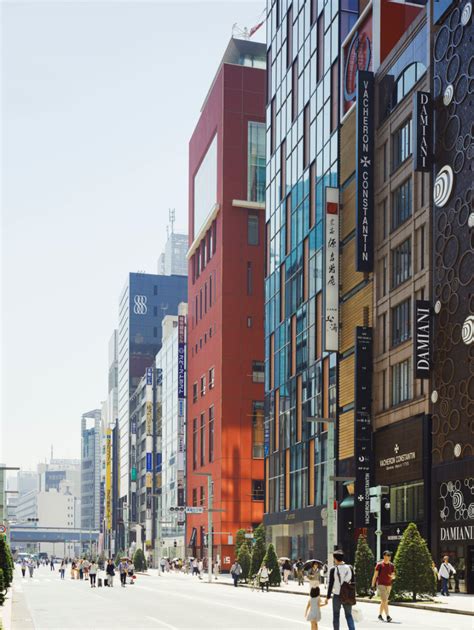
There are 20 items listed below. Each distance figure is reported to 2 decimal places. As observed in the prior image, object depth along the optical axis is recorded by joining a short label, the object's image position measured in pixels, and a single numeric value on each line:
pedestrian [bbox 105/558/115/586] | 63.37
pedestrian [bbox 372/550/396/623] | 30.85
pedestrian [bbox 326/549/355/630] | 22.11
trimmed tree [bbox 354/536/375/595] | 42.09
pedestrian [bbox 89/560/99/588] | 64.25
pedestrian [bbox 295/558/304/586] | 62.78
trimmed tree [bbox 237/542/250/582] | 67.69
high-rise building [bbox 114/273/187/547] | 187.50
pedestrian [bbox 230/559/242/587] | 64.69
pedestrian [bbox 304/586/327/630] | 21.77
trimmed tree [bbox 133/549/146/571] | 114.56
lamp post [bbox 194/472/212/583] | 76.81
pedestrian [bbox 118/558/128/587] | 64.38
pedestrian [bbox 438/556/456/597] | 44.41
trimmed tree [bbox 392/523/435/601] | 38.31
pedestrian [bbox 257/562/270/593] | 55.94
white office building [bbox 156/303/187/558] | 127.00
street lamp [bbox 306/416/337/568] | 46.12
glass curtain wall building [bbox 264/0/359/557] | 71.81
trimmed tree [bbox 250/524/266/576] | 62.28
